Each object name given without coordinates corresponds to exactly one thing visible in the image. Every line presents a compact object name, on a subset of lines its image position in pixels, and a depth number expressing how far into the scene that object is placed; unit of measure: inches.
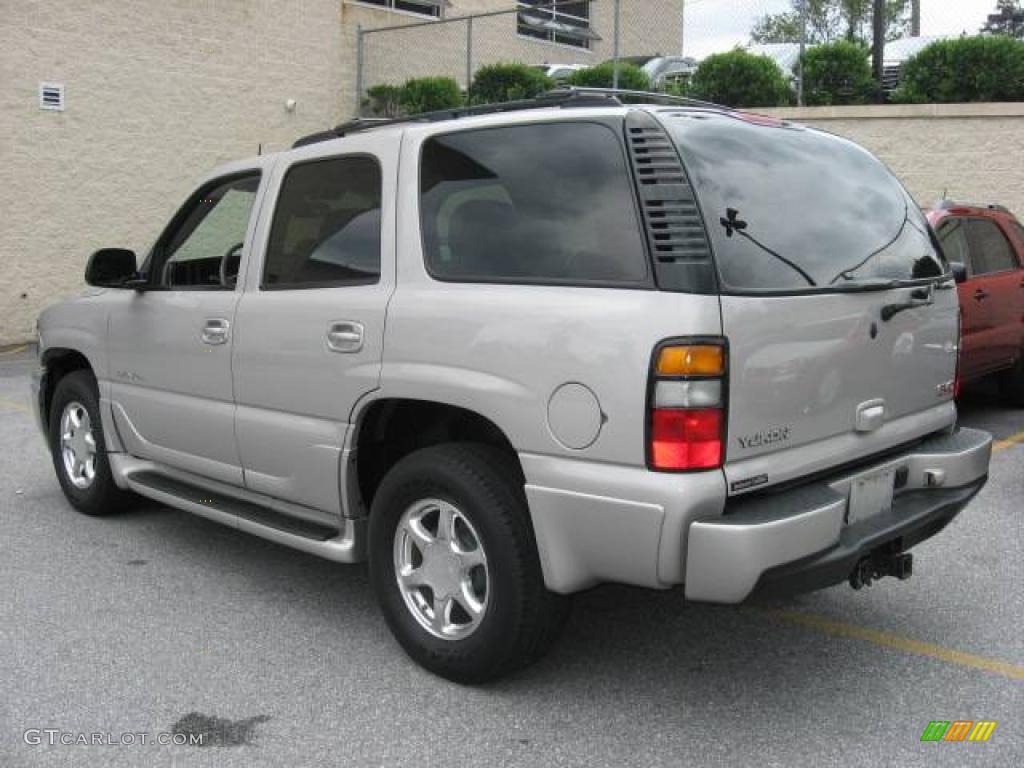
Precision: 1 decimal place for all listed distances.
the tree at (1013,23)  882.3
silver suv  117.2
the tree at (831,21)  681.6
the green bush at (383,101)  687.1
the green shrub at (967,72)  548.4
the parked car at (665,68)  652.4
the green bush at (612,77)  611.8
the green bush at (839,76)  594.5
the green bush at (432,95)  661.3
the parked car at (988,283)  305.7
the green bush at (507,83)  646.5
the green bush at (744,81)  597.3
